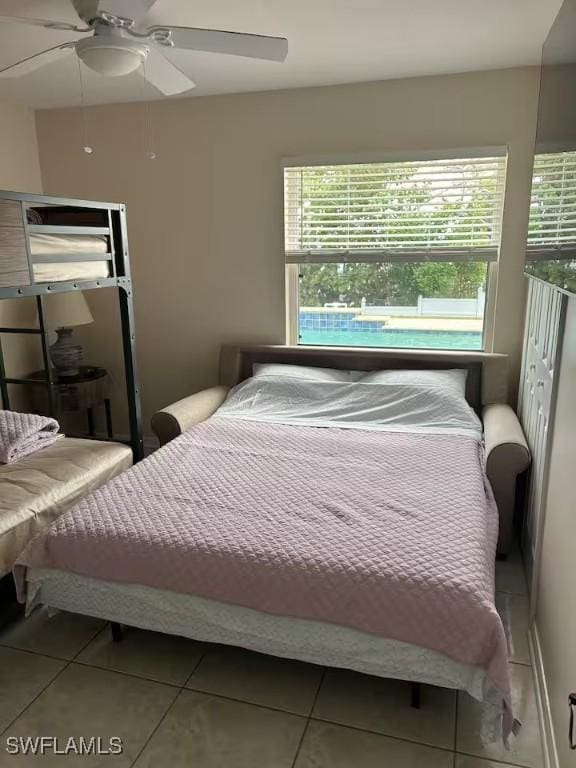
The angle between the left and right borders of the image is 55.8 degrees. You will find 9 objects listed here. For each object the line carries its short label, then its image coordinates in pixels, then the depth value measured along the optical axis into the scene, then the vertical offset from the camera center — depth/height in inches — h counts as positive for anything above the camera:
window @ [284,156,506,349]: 125.2 +4.4
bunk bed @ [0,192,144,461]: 83.7 +1.0
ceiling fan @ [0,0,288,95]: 69.4 +30.7
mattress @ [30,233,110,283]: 91.0 +2.3
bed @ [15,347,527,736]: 64.5 -36.5
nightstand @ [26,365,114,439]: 140.3 -32.2
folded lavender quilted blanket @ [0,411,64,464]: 101.7 -31.7
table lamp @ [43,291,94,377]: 138.5 -13.6
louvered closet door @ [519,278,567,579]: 79.8 -20.6
